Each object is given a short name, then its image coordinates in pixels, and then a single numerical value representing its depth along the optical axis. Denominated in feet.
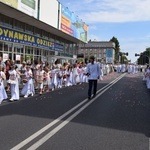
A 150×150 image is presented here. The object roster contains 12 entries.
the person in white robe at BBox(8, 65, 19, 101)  24.30
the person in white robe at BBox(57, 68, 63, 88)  37.20
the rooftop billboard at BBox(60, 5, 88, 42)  67.90
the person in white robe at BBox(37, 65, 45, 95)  28.65
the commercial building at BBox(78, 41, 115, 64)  273.93
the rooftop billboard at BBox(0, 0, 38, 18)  42.51
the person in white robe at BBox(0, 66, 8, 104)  22.74
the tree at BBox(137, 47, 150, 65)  329.75
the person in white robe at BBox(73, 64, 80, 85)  43.21
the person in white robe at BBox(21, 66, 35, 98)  27.15
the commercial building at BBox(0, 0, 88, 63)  47.26
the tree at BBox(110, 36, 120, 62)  286.41
